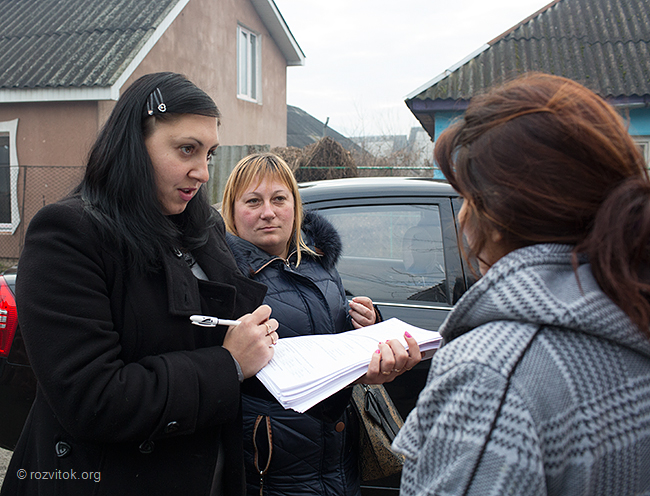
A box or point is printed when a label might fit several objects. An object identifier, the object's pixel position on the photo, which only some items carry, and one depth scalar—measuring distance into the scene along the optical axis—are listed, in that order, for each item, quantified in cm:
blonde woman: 164
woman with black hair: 116
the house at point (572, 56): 734
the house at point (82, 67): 856
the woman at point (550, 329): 76
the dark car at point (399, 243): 255
